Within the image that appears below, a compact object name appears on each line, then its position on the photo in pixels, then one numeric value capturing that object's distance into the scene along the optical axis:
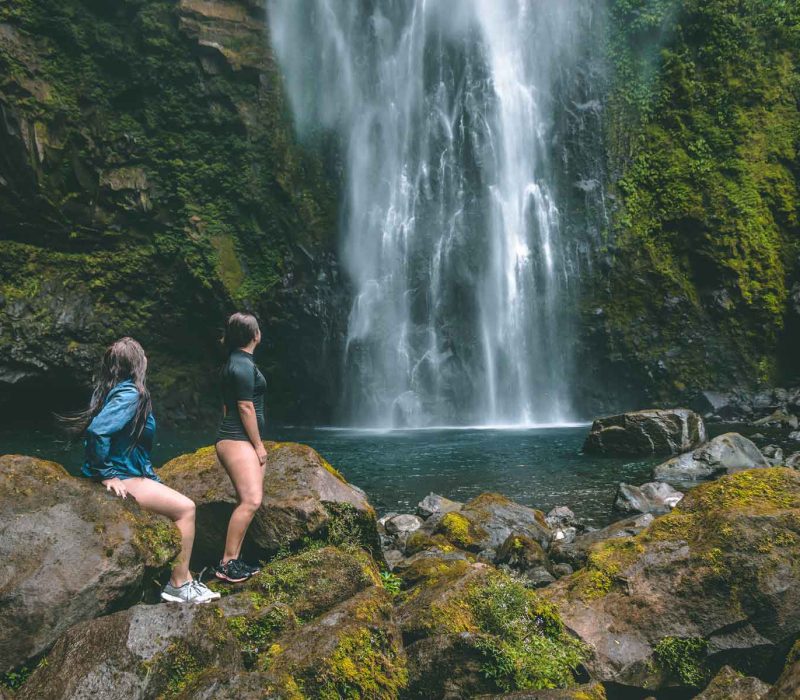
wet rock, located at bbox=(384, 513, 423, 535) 9.02
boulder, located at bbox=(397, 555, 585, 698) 3.48
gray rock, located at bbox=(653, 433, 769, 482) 11.72
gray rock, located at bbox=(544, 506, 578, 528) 9.19
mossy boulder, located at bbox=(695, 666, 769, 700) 3.23
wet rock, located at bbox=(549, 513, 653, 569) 7.00
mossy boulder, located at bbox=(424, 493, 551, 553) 7.59
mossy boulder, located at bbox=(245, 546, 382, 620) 3.82
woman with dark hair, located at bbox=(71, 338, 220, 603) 3.82
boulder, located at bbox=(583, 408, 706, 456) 14.38
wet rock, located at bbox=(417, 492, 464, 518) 9.86
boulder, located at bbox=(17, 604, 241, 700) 2.81
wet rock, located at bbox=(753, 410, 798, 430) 17.12
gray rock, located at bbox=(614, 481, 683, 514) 9.64
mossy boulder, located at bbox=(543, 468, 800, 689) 3.93
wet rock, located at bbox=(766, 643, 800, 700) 2.69
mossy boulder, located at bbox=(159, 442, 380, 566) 4.61
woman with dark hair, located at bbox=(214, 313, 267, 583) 4.31
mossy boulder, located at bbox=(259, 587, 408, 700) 3.07
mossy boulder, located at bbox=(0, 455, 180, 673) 3.13
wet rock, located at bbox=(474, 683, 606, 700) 3.11
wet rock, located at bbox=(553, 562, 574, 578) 6.67
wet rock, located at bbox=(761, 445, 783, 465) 12.47
